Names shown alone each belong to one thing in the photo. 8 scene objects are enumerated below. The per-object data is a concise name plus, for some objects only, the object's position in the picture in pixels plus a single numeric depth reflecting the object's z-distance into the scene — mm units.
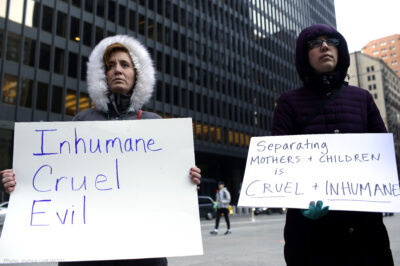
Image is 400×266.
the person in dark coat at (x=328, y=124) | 2029
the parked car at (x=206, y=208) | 26891
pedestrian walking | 13112
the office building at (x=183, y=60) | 27578
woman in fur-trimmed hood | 2611
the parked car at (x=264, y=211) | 34928
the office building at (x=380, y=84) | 105562
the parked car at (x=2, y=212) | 17992
